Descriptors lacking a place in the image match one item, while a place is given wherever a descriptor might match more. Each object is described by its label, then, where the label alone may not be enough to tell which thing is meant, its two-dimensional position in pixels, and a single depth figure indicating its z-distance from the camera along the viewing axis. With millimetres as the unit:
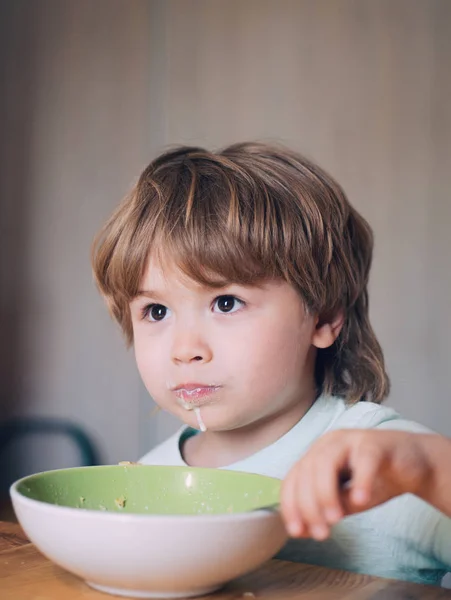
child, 914
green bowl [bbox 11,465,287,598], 545
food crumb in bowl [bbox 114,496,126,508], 788
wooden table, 612
